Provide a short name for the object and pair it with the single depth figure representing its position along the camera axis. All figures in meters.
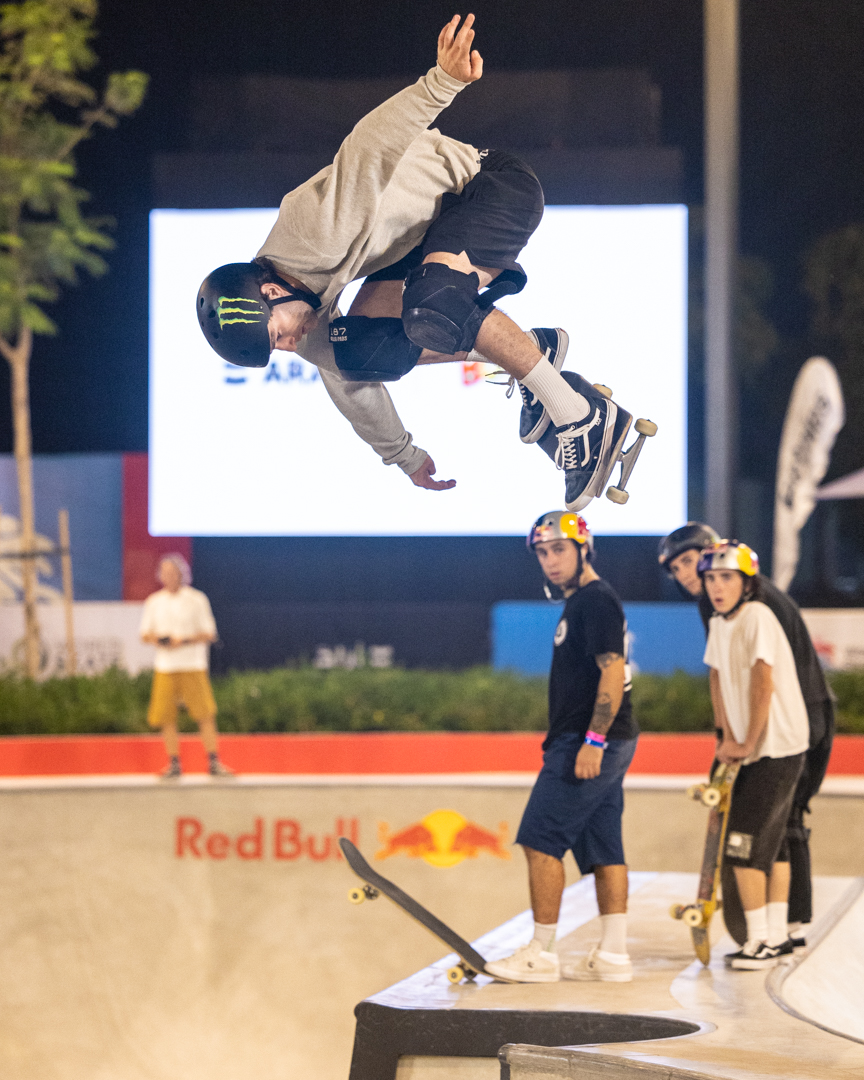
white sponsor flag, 22.47
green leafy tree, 21.77
